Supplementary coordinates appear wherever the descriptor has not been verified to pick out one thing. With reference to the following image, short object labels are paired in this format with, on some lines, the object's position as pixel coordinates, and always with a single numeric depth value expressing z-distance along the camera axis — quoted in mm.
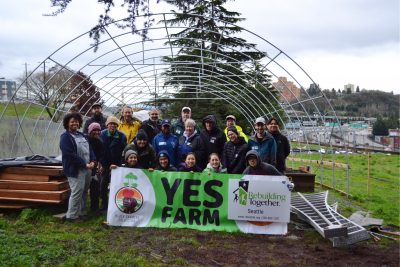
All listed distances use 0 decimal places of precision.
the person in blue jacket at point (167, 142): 7527
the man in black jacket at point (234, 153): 7080
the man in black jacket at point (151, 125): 8491
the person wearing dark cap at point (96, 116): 8500
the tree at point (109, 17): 3264
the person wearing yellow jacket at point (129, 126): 8398
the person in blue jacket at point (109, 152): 7266
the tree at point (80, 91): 25167
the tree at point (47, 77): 26766
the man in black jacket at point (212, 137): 7621
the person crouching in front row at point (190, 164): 6809
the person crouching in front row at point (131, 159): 6715
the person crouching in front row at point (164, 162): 6841
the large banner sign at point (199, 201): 6551
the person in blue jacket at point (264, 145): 7293
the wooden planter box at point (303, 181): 11023
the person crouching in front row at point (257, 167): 6520
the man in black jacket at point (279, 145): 7844
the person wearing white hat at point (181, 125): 8602
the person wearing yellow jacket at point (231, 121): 7926
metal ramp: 5840
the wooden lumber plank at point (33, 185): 7234
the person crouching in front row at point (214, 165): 6852
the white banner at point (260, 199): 6543
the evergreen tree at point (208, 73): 13752
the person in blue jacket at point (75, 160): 6590
